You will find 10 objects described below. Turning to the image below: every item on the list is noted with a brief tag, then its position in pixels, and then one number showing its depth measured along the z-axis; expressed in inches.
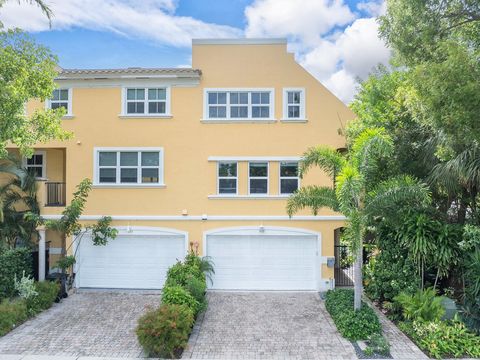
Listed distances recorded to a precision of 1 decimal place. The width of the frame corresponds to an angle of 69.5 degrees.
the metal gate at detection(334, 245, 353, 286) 601.6
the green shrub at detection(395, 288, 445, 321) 397.4
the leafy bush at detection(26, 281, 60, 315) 462.8
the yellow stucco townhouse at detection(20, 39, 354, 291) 578.9
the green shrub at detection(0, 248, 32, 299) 474.0
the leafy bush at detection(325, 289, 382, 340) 382.9
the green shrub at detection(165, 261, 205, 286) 475.5
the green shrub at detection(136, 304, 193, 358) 344.5
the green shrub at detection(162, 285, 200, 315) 404.8
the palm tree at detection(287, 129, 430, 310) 382.3
